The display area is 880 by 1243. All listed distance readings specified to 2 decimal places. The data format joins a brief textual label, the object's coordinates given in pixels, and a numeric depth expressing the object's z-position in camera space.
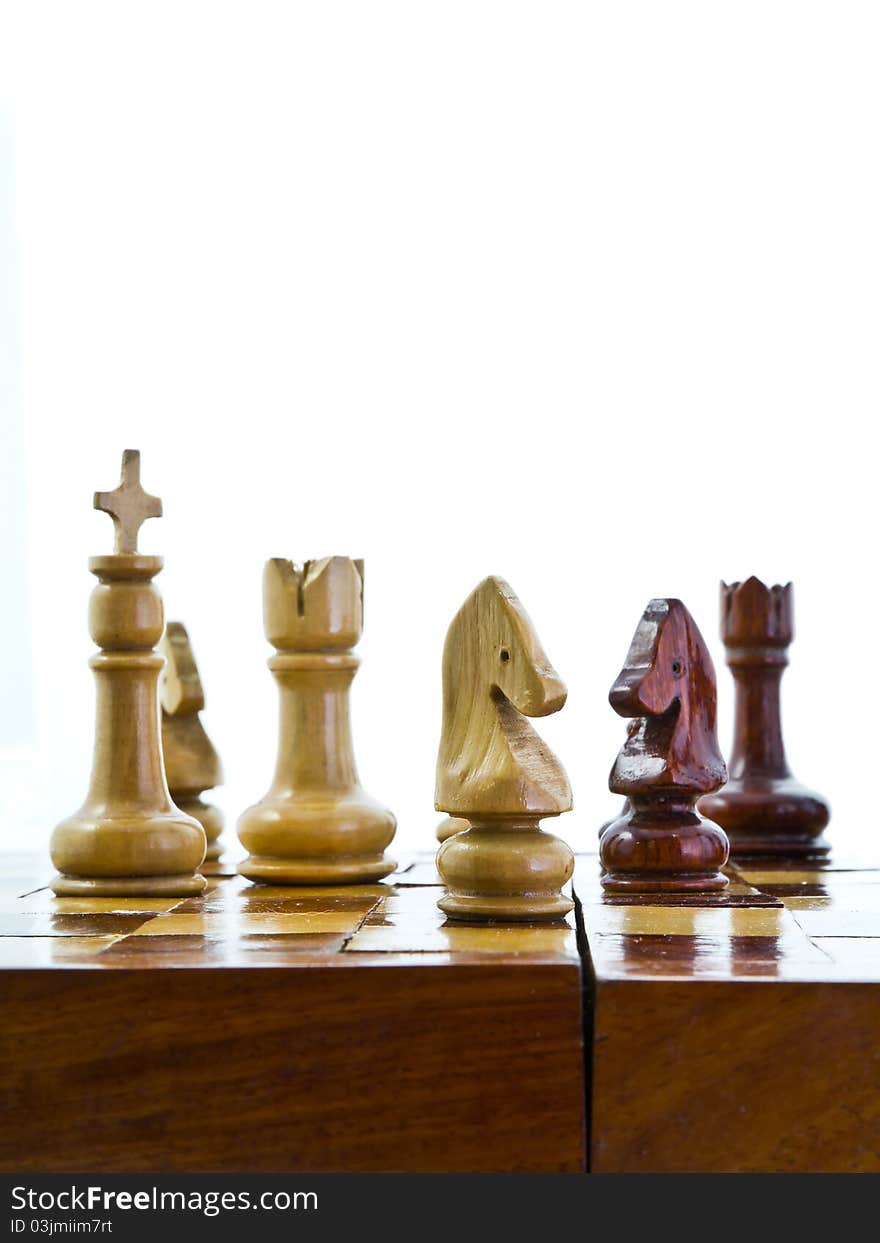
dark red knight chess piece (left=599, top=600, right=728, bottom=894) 0.43
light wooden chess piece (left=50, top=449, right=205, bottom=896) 0.43
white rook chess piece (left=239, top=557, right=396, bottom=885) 0.45
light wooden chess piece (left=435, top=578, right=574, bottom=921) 0.39
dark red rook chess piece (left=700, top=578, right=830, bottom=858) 0.49
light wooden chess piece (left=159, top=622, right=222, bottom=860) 0.49
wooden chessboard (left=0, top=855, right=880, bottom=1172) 0.34
